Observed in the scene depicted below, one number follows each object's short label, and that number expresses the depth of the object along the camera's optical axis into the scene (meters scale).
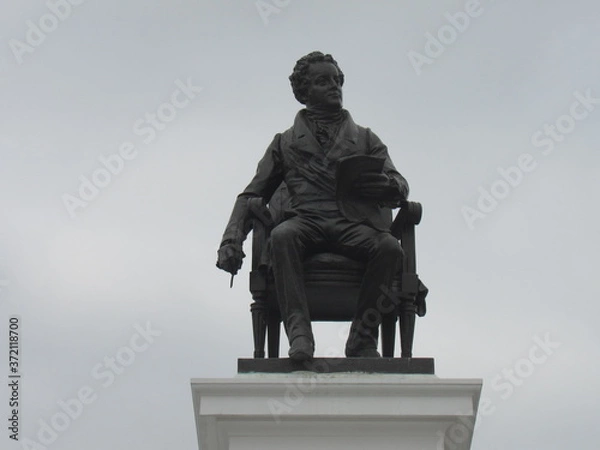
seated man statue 14.00
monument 12.89
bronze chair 14.33
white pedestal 12.82
